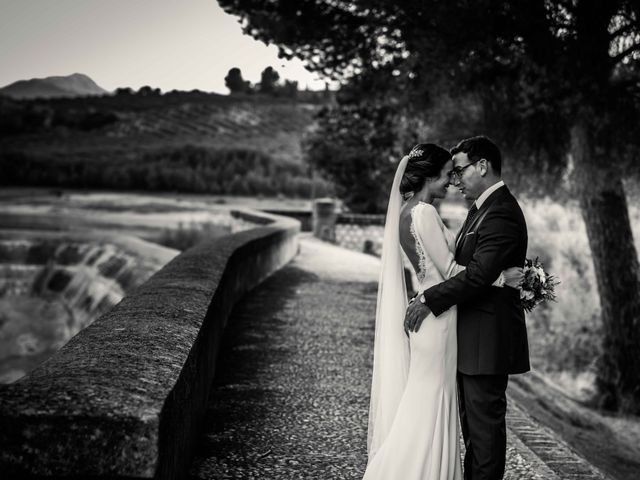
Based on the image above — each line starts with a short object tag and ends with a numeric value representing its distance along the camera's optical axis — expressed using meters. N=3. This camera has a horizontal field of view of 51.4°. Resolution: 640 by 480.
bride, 3.09
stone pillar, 22.67
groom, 2.95
